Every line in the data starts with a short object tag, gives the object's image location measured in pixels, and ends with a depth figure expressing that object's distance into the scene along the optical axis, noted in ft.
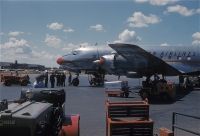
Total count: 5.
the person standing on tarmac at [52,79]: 66.15
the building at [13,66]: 319.25
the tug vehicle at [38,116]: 11.16
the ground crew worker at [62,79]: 71.50
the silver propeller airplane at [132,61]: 51.67
